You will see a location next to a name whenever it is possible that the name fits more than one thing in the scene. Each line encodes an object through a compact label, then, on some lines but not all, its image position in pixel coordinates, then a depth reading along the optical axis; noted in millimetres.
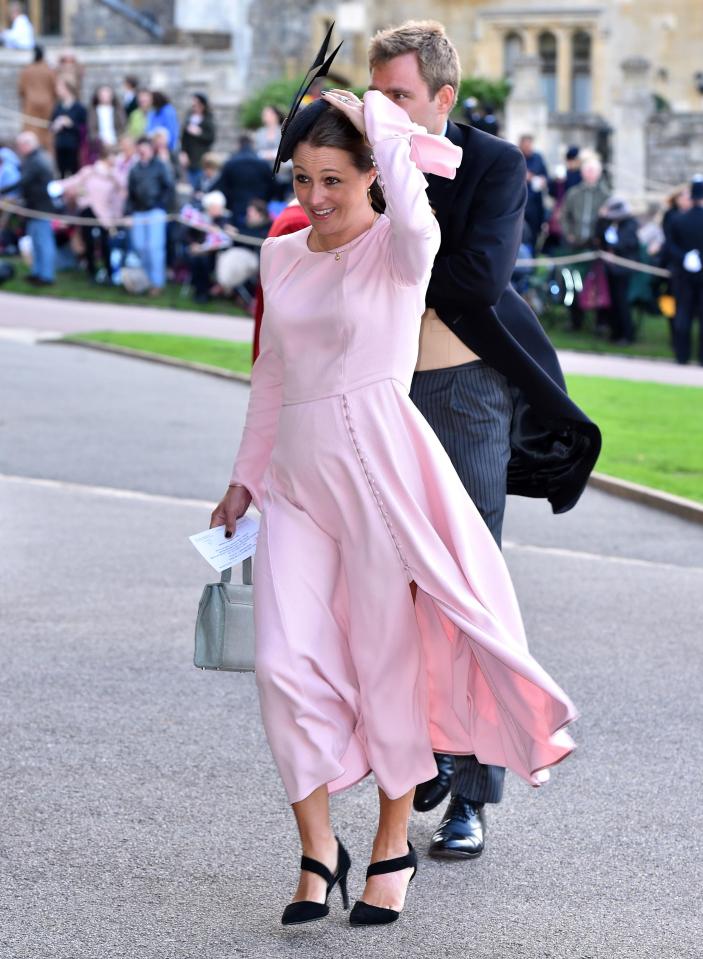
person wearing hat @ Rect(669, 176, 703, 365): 20266
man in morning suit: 5047
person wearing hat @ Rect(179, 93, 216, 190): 27359
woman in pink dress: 4492
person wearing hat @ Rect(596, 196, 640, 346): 21672
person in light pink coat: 24703
